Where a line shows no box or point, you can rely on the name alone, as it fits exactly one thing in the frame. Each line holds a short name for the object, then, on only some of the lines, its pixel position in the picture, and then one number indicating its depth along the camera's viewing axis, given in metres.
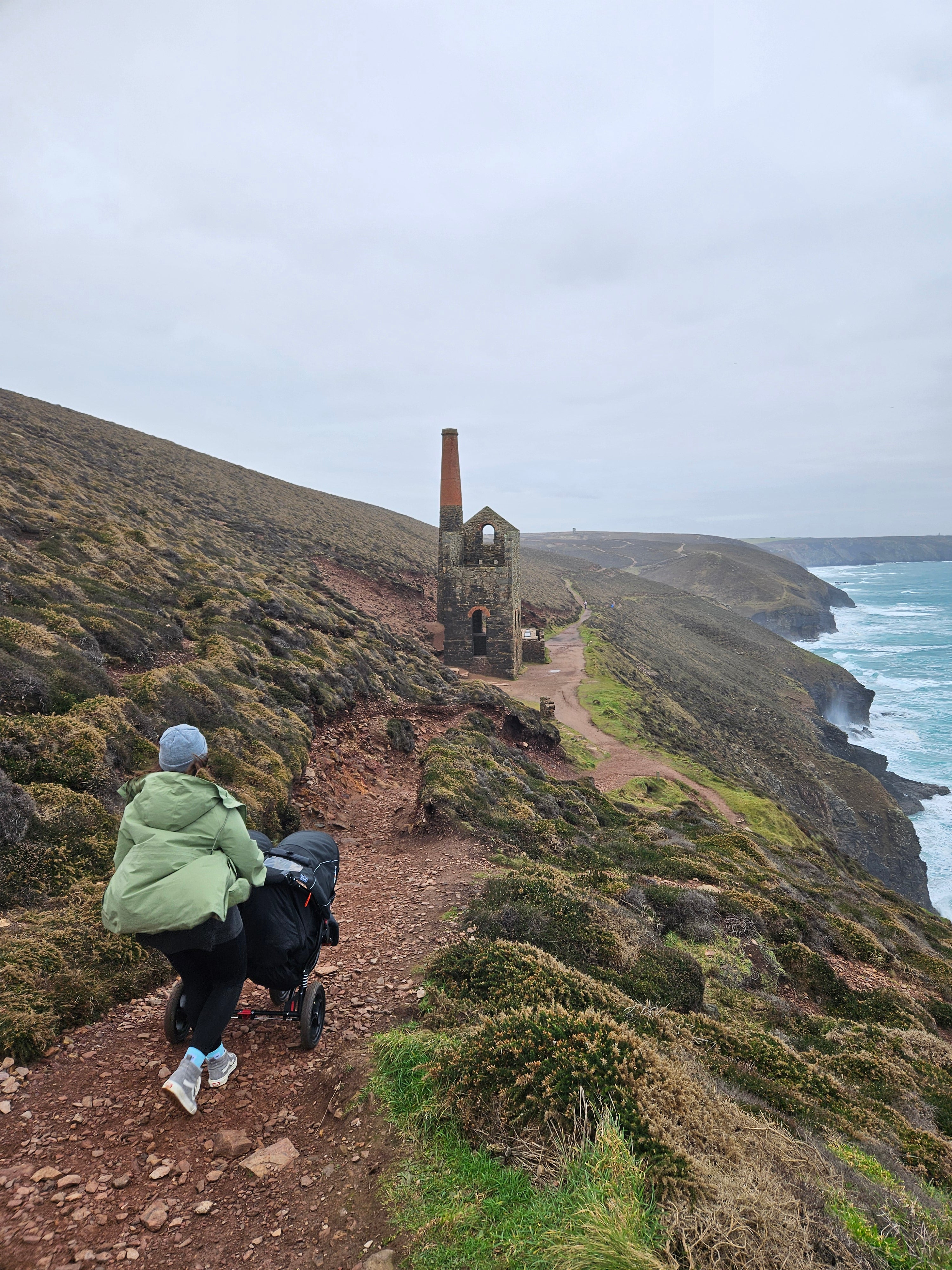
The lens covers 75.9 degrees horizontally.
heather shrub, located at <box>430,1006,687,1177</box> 3.41
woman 3.28
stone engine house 29.56
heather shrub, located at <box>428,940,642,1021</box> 4.90
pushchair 3.97
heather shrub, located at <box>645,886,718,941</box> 8.89
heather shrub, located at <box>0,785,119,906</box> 5.51
